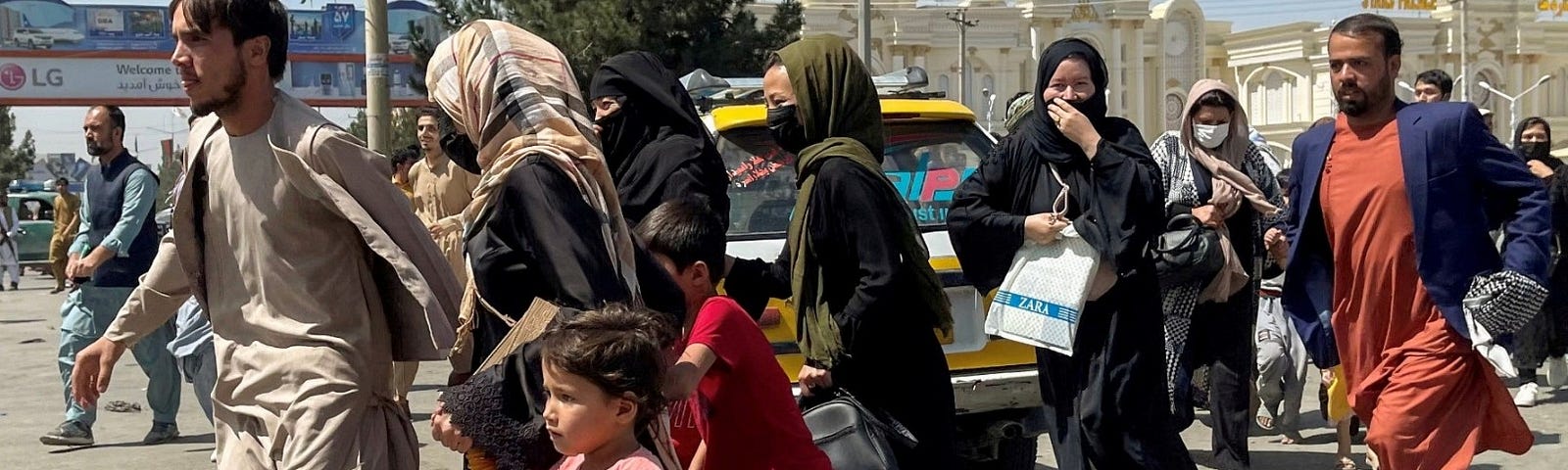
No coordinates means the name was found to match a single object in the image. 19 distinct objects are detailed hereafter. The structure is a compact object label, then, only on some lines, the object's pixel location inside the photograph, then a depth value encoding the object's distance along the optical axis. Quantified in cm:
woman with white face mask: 688
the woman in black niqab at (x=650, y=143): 521
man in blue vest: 892
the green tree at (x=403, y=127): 5694
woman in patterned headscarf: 320
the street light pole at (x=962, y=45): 5916
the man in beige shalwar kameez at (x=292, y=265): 363
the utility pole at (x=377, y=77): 1187
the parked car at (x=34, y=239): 3506
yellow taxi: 673
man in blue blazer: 495
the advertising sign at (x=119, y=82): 4541
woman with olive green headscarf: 479
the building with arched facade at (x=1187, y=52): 7744
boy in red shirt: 373
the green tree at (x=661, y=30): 2825
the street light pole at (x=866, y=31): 2700
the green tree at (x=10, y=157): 8419
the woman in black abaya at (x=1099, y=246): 532
